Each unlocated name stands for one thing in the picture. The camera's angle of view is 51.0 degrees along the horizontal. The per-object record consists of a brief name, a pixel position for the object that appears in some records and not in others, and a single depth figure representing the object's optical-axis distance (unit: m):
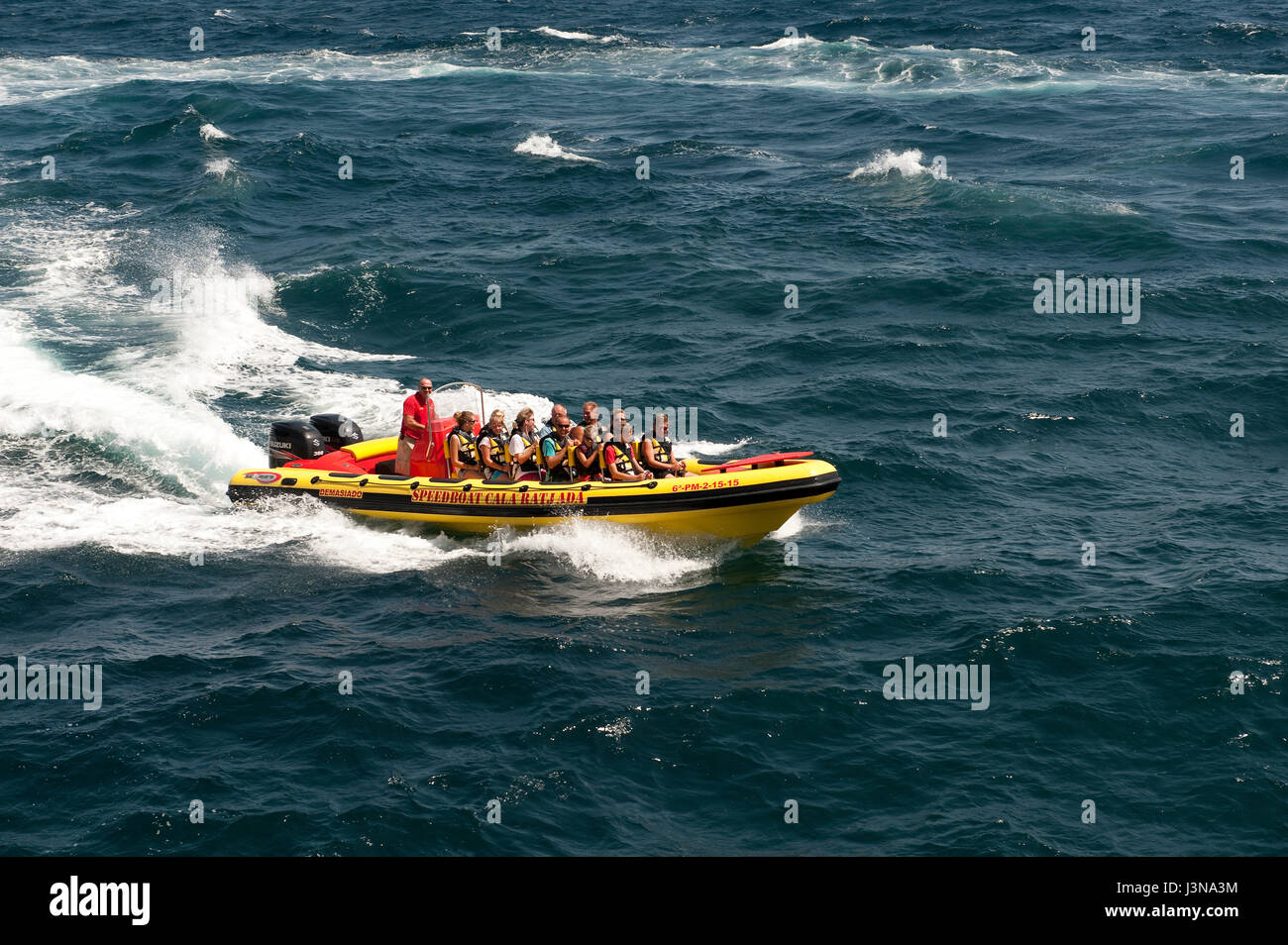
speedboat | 19.59
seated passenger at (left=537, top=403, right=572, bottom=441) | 20.78
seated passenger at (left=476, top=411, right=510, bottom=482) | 21.23
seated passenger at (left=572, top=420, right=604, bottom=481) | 20.50
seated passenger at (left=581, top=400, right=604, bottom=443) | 20.66
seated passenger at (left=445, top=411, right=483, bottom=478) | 21.36
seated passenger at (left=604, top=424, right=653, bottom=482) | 20.39
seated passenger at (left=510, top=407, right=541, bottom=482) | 21.05
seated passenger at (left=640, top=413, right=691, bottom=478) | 20.48
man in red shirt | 21.48
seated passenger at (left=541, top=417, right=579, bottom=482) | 20.56
